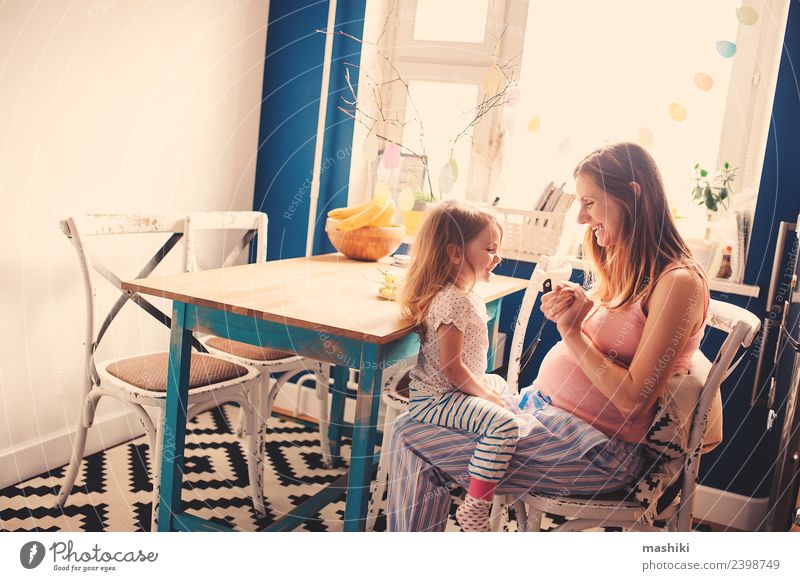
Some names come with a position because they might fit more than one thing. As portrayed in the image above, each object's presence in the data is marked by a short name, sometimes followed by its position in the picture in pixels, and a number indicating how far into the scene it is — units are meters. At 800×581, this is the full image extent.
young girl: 1.29
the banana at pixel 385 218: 1.99
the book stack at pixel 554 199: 2.09
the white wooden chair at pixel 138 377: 1.52
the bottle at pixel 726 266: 1.94
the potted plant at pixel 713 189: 1.95
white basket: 2.10
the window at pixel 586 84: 2.01
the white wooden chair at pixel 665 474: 1.18
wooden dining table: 1.25
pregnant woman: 1.13
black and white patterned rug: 1.64
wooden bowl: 2.00
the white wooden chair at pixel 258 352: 1.87
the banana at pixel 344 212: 2.01
